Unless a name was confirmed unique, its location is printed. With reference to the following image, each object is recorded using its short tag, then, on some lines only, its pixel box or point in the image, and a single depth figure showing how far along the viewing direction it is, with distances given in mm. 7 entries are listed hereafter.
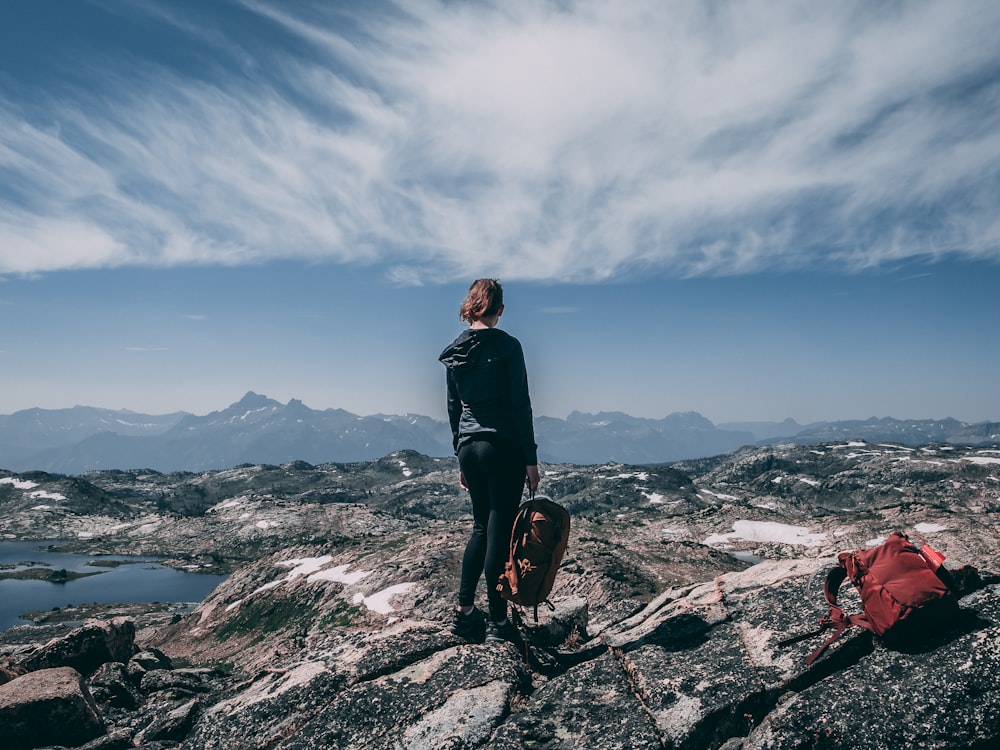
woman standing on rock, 8406
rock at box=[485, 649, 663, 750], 6754
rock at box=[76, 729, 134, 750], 9406
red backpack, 6625
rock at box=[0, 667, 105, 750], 9859
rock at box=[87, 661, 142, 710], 12969
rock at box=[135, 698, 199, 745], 9156
